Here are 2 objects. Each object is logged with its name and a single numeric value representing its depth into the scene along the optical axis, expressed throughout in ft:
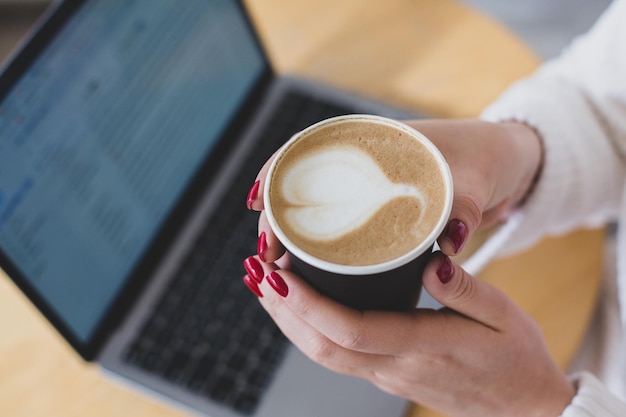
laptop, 2.26
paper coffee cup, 1.49
